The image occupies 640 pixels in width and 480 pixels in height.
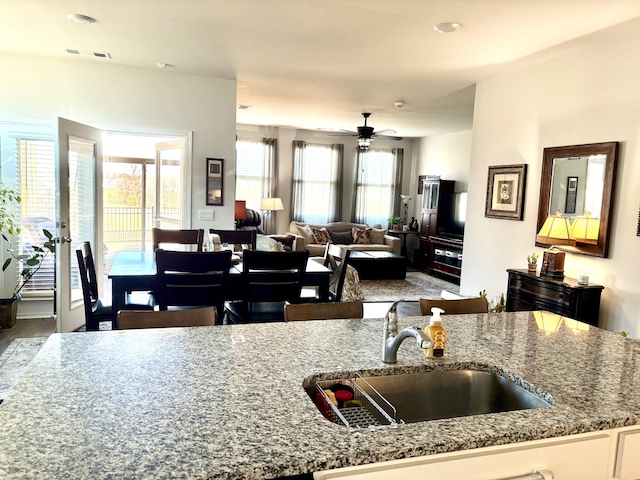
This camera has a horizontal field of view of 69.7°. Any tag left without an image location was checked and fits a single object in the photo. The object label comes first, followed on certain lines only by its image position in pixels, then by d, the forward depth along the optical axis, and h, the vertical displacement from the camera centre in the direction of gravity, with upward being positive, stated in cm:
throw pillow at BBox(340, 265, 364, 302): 568 -111
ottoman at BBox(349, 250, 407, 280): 779 -110
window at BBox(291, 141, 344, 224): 945 +32
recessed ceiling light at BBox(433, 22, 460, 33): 332 +129
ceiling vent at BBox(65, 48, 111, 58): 437 +129
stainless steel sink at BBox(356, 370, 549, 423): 153 -64
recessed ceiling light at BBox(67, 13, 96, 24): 344 +128
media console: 781 -95
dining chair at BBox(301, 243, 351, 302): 358 -57
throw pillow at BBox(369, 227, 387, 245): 912 -72
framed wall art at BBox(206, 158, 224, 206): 531 +14
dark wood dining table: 299 -57
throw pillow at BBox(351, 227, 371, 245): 900 -71
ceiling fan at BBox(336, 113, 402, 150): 704 +100
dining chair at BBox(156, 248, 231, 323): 286 -55
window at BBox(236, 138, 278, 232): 912 +46
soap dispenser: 158 -45
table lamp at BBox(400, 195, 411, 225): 1002 +0
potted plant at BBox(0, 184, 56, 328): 443 -69
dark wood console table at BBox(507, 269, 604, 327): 350 -69
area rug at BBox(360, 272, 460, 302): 652 -134
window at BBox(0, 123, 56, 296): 461 +3
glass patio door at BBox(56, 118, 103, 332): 391 -19
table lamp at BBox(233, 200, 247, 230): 794 -27
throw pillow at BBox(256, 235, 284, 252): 618 -68
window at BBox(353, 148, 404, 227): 988 +33
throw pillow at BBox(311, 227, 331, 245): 874 -70
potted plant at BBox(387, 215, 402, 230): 965 -43
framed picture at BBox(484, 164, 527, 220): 446 +16
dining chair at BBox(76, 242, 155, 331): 300 -79
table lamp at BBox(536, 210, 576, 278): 375 -25
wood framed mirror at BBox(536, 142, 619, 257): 357 +17
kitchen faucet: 150 -45
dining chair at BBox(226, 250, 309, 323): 304 -57
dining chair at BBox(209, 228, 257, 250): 449 -42
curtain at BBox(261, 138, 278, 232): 922 +40
